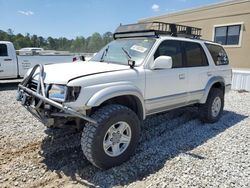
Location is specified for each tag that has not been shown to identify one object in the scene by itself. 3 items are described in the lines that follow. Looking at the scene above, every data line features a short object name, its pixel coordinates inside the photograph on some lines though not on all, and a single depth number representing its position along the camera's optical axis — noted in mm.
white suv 3104
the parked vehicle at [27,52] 11628
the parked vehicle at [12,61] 10383
